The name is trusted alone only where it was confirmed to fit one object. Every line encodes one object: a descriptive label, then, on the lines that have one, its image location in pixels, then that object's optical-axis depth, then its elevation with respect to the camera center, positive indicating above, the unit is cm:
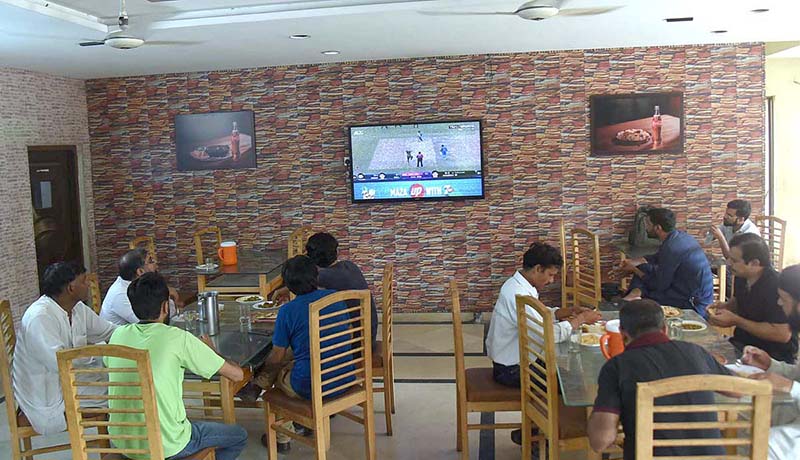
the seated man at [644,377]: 217 -62
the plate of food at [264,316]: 400 -72
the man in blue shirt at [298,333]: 331 -68
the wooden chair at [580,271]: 542 -79
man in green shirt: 268 -63
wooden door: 643 -8
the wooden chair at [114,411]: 250 -76
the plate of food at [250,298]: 449 -69
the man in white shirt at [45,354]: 322 -71
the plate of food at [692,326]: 346 -75
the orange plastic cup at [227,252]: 575 -50
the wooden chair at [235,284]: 518 -69
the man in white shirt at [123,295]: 418 -59
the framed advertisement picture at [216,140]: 682 +48
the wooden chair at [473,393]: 332 -99
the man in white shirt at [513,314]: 335 -63
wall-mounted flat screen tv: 650 +20
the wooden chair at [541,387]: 281 -87
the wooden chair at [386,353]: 397 -96
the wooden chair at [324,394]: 320 -99
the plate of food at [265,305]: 423 -70
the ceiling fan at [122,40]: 386 +83
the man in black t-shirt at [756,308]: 329 -67
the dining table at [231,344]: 322 -76
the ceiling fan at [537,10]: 379 +89
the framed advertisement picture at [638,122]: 630 +46
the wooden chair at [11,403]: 324 -93
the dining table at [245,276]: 520 -66
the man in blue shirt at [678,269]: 452 -62
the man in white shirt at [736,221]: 541 -39
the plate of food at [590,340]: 328 -75
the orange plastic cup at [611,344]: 295 -69
